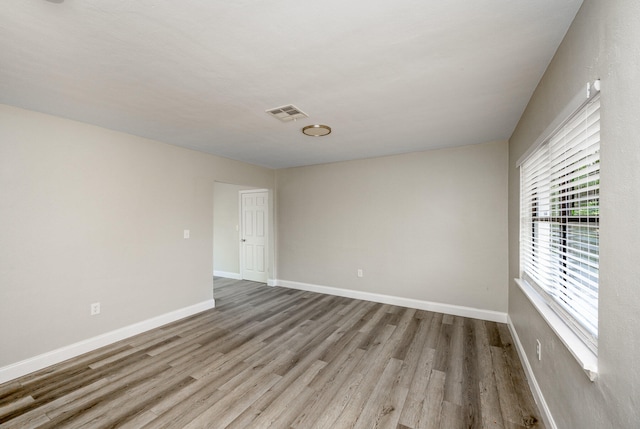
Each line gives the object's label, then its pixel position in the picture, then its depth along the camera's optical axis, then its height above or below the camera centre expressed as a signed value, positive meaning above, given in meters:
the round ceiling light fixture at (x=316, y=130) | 2.92 +0.96
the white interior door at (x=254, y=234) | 5.68 -0.45
